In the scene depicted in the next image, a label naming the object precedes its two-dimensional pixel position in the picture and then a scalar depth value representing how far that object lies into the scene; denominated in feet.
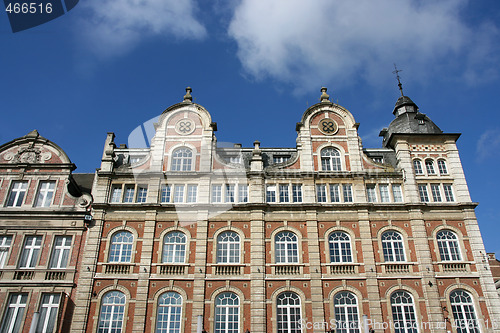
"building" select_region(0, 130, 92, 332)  77.15
